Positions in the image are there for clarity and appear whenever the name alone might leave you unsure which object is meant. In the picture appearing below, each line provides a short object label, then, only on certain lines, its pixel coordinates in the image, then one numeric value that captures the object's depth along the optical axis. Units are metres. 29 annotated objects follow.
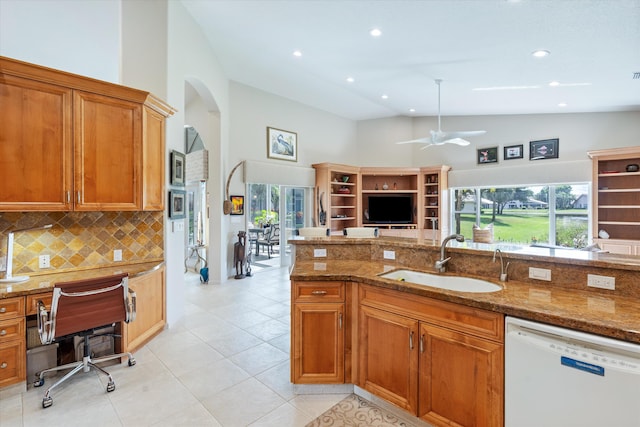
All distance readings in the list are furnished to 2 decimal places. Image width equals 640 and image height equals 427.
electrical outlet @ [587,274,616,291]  1.82
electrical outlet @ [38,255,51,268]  2.86
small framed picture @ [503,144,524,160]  6.93
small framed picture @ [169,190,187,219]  3.73
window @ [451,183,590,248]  6.24
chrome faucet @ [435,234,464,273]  2.38
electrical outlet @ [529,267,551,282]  2.02
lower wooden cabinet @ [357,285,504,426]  1.68
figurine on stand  6.10
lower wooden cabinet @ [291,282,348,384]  2.35
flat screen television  8.38
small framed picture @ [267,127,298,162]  6.93
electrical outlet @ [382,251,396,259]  2.78
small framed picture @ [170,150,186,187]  3.80
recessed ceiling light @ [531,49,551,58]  3.85
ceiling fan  5.25
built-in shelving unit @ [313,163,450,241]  7.80
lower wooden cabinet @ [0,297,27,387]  2.33
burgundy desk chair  2.25
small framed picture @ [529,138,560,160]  6.48
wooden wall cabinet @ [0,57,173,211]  2.46
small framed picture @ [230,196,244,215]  6.18
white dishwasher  1.31
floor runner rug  2.06
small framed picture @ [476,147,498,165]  7.26
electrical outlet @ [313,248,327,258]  2.94
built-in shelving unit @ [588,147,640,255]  5.32
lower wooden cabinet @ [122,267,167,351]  3.00
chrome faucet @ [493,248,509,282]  2.14
